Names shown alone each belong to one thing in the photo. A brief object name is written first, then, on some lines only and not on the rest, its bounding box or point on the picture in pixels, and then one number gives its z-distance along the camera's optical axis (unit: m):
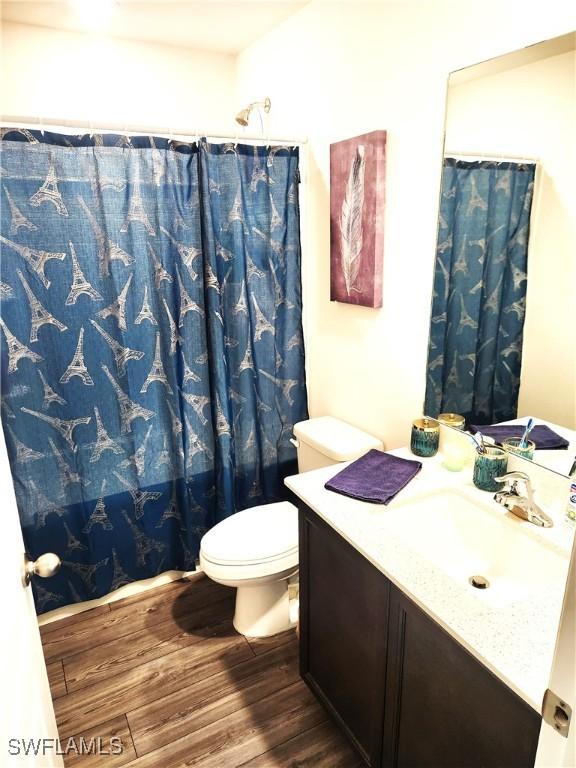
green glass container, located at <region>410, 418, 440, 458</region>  1.83
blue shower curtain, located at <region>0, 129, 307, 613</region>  1.93
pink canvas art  1.89
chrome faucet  1.40
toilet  1.94
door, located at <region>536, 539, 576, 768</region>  0.66
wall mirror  1.36
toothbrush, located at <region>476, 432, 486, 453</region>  1.60
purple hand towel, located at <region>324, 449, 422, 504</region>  1.58
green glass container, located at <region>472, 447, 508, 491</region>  1.57
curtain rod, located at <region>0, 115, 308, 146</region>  1.80
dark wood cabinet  1.04
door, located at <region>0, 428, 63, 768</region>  0.91
